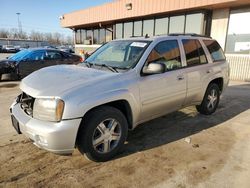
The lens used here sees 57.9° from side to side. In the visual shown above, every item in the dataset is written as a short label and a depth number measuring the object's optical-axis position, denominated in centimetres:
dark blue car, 976
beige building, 1089
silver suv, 286
